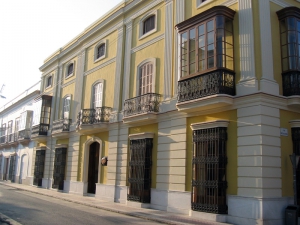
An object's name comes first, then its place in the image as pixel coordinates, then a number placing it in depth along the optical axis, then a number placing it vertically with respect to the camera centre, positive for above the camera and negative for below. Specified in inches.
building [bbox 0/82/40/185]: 1094.4 +99.6
